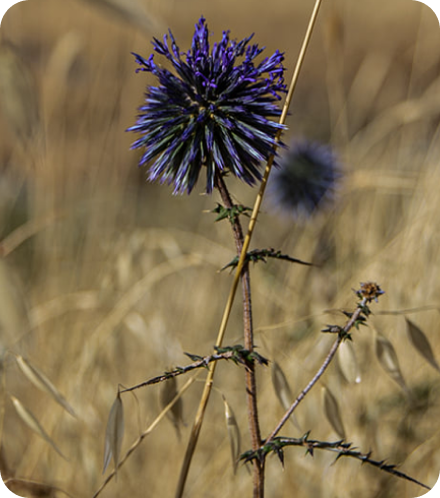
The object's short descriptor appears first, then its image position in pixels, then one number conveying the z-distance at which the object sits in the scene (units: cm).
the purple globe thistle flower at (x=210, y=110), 61
